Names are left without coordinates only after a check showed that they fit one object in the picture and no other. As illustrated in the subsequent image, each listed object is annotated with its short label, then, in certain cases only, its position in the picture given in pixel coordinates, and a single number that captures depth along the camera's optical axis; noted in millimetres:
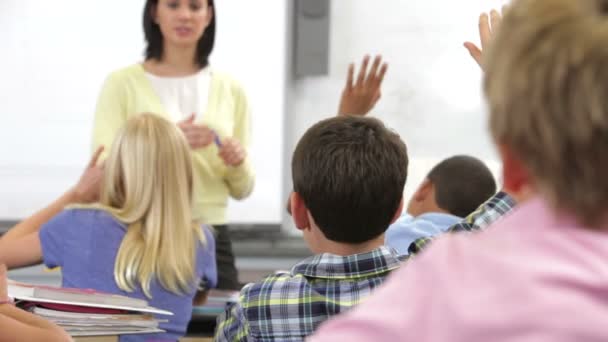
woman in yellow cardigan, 4234
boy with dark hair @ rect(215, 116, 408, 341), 2740
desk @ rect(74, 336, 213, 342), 2974
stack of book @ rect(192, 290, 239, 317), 3642
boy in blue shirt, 3707
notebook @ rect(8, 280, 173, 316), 2916
